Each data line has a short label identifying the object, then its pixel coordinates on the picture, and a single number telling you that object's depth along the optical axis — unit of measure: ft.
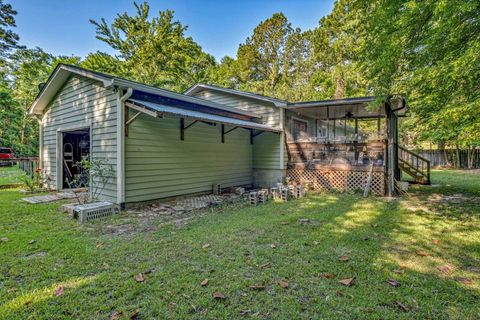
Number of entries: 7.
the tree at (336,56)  62.75
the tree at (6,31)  50.01
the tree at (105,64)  66.80
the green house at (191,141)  20.08
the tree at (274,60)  76.54
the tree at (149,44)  66.39
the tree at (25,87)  58.49
